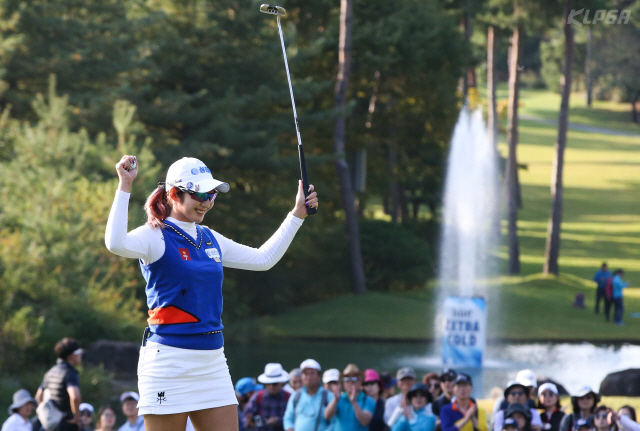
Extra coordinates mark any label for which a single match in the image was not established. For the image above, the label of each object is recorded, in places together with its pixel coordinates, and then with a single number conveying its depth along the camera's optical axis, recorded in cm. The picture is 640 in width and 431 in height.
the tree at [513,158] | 7881
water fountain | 6103
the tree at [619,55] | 14650
